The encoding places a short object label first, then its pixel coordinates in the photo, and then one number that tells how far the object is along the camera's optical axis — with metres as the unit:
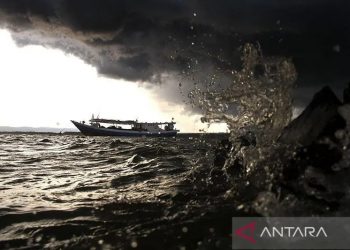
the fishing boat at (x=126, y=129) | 138.00
